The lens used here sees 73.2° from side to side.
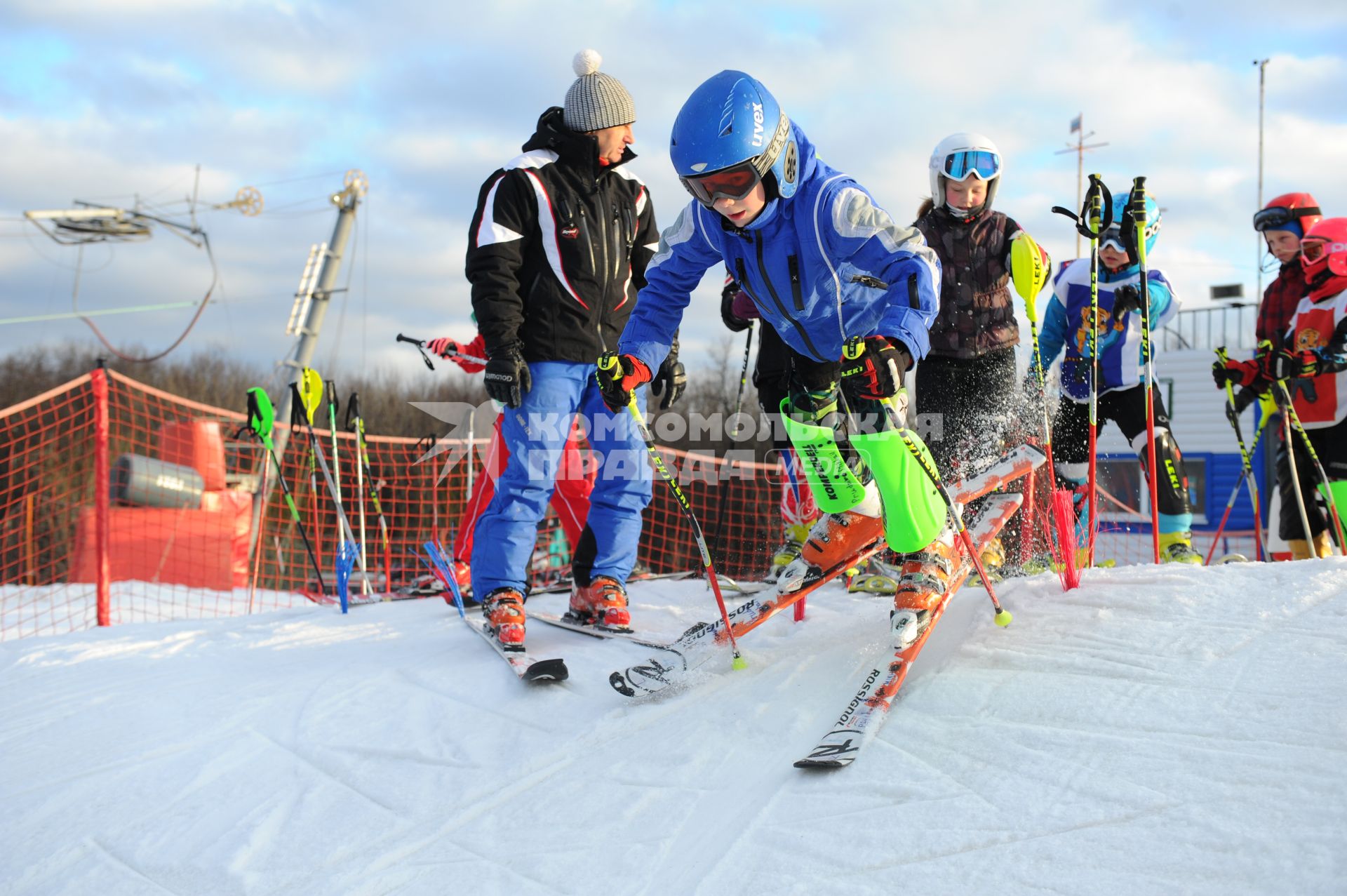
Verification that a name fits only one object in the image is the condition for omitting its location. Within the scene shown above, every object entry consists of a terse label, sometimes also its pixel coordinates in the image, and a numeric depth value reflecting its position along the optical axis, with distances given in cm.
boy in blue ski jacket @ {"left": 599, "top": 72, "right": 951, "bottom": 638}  250
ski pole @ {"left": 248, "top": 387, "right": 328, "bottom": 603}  505
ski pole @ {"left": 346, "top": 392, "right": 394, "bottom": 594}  603
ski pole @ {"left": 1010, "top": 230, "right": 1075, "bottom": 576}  320
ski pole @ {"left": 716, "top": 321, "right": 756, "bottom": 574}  451
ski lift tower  1688
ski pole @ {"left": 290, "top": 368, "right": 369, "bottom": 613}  529
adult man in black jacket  339
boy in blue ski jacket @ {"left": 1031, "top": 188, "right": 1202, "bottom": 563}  418
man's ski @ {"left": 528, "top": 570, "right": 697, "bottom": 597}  494
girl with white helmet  414
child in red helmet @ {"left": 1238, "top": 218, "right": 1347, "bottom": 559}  455
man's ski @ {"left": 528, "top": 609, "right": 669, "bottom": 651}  342
